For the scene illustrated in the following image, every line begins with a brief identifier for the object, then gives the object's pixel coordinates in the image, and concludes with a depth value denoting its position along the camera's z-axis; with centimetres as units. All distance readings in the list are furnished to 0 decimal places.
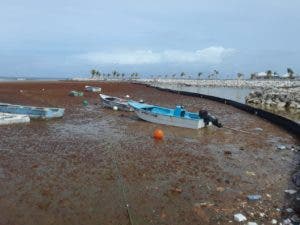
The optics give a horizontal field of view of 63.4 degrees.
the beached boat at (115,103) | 2149
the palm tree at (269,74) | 10042
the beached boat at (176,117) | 1584
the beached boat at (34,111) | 1681
